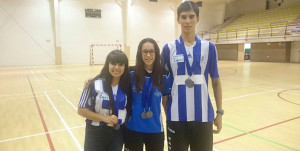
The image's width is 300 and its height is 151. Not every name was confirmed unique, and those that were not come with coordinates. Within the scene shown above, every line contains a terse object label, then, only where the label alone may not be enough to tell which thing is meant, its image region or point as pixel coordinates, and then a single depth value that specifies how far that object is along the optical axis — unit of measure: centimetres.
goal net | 2103
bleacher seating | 1933
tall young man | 156
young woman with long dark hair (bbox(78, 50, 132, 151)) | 174
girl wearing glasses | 172
